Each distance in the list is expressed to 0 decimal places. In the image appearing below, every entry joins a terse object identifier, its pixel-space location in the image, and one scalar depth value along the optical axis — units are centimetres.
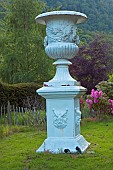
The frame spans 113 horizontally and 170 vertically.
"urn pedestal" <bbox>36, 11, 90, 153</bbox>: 680
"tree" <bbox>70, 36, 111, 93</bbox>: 2627
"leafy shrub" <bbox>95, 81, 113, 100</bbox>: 1511
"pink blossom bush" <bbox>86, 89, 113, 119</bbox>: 1301
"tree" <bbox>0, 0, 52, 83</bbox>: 2264
